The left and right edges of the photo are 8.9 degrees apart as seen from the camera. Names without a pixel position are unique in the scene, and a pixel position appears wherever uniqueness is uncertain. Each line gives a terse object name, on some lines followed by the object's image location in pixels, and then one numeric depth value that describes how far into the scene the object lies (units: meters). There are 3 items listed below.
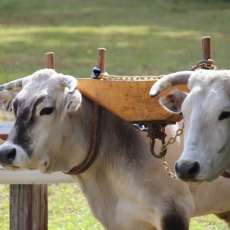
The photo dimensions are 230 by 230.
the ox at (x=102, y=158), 9.56
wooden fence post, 11.47
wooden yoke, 9.95
